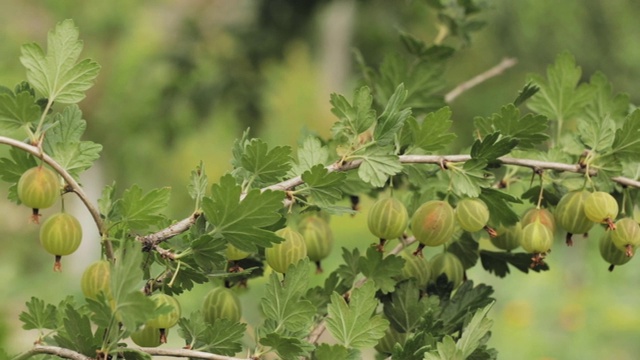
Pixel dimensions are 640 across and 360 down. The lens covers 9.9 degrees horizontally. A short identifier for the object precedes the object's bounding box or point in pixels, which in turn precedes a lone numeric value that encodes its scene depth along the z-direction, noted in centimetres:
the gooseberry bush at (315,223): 177
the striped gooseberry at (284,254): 182
